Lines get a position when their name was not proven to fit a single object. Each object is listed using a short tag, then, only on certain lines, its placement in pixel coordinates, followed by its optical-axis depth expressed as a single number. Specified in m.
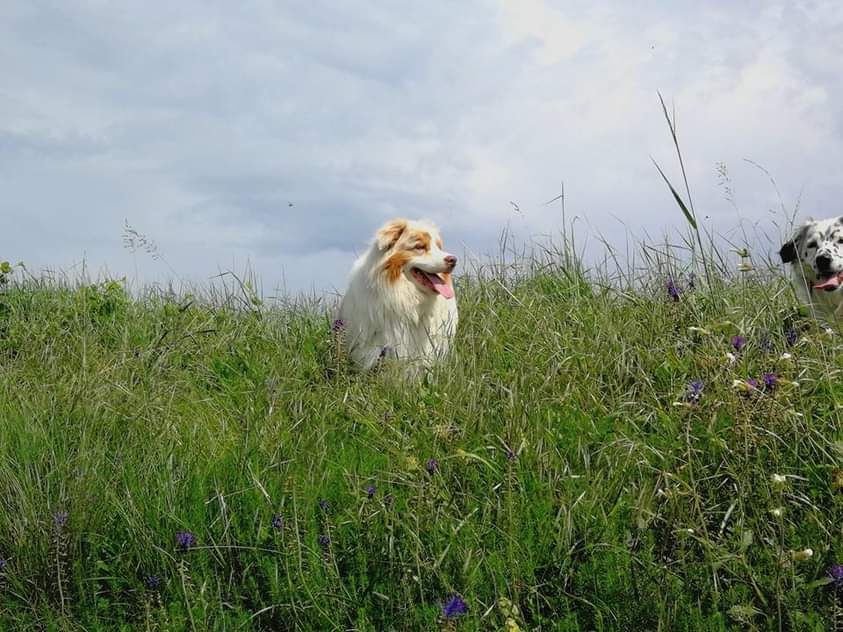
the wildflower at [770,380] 3.24
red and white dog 6.20
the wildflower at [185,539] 3.13
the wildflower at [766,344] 4.32
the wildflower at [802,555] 2.84
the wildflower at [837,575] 2.75
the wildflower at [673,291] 4.72
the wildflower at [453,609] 2.45
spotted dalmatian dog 5.81
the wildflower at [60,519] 3.36
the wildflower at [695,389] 3.50
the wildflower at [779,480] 3.01
